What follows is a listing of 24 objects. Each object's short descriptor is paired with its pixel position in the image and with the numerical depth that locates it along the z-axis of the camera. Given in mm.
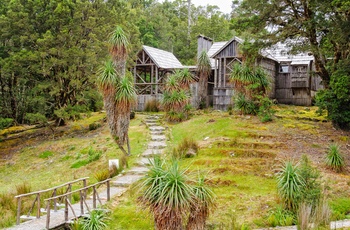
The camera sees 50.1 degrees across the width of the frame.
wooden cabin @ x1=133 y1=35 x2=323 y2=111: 26188
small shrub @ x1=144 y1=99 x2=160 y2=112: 28188
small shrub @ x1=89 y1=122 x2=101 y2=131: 24094
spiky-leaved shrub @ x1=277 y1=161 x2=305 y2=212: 9266
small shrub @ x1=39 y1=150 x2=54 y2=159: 19859
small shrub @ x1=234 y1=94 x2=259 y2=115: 20188
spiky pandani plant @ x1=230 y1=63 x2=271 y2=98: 20156
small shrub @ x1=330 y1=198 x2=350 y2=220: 9234
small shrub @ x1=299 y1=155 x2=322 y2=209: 9062
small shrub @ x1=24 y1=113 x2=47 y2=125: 21891
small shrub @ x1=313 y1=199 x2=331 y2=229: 8312
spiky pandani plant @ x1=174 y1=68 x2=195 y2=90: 22922
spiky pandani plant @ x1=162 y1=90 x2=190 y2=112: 21734
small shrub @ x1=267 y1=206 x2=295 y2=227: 8867
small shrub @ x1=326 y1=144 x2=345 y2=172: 12316
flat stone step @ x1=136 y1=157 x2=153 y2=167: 14398
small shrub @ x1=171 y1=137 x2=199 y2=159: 14281
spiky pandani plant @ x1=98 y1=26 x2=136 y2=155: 14379
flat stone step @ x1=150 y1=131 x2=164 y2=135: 19734
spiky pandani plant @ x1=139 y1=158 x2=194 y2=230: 6988
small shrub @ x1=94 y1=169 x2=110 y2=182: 12945
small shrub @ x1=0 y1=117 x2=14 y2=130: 21672
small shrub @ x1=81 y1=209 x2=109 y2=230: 8680
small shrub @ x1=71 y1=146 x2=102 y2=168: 16594
